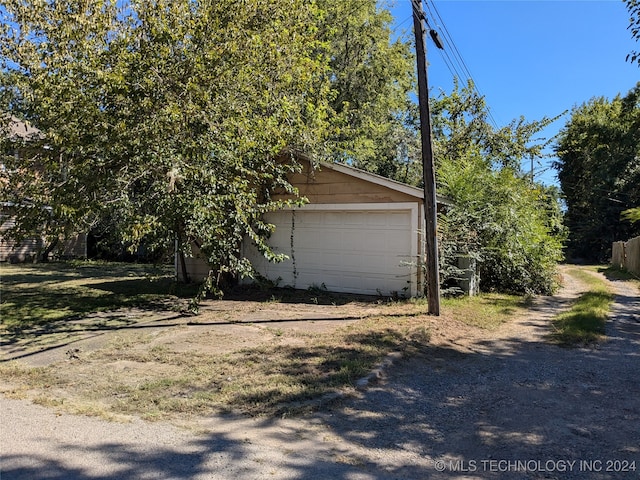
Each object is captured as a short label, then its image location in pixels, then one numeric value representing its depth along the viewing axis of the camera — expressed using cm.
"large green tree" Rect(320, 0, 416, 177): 1861
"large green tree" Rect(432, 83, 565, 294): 1115
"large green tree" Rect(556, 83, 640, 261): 3247
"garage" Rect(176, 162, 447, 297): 1082
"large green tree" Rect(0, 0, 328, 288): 800
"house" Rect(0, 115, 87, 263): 2122
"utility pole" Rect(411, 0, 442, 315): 818
